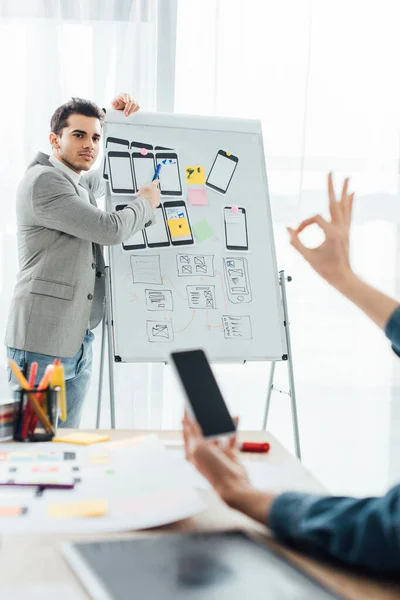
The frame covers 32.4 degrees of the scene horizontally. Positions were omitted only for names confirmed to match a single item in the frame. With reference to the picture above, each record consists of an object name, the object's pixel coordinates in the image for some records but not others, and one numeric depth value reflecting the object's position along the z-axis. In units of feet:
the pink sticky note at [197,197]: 8.77
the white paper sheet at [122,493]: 3.22
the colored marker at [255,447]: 4.69
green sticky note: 8.71
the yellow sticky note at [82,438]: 4.56
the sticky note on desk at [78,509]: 3.32
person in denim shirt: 2.66
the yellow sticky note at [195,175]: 8.81
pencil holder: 4.57
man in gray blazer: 8.32
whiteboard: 8.39
